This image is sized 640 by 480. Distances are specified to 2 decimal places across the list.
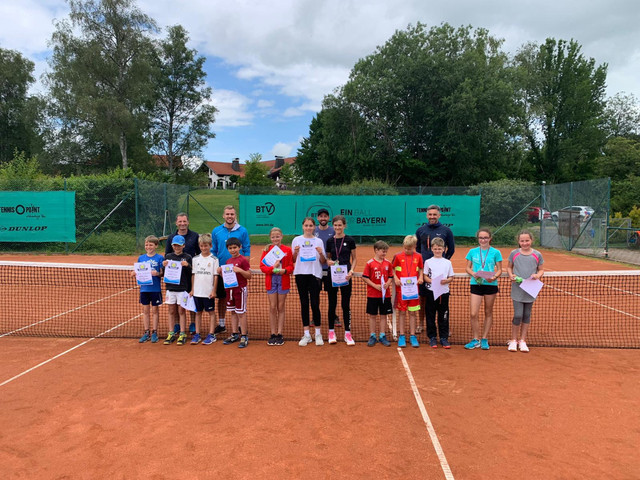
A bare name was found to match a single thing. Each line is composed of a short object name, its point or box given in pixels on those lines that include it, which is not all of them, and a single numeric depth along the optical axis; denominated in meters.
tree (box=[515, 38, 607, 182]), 44.16
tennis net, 6.41
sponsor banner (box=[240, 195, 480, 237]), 18.98
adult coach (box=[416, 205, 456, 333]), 6.10
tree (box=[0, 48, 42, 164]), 35.62
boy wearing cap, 5.89
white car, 16.60
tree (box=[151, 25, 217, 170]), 37.53
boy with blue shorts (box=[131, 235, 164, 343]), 5.91
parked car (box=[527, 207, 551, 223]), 18.79
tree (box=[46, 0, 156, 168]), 27.55
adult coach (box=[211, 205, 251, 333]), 6.15
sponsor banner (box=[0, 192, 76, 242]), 15.50
